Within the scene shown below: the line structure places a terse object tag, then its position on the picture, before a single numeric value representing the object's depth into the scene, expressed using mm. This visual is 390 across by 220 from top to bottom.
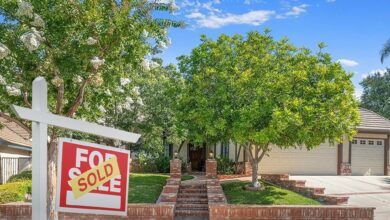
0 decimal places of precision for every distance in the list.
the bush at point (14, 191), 13632
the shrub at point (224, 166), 24178
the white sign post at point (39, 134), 4039
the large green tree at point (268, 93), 14445
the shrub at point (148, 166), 25091
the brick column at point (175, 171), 18859
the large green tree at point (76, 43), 10477
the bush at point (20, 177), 17116
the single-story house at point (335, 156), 25953
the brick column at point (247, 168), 24141
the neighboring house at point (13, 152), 18375
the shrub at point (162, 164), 25016
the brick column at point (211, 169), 18719
